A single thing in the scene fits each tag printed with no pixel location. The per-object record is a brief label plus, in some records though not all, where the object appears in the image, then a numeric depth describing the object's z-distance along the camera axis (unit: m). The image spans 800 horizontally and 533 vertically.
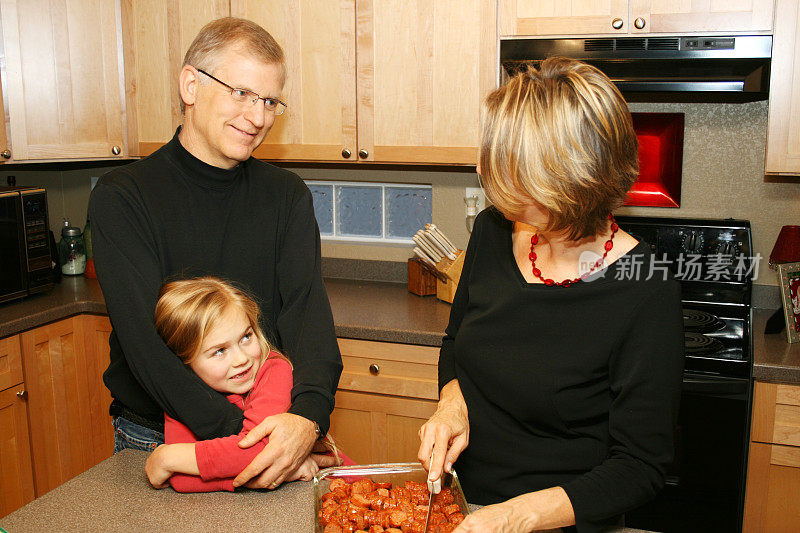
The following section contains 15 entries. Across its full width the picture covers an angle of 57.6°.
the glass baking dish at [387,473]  1.16
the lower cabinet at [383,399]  2.46
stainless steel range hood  2.20
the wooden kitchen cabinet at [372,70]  2.50
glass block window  3.08
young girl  1.35
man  1.33
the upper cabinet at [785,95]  2.15
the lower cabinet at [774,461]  2.09
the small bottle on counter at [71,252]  3.18
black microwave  2.62
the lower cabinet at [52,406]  2.51
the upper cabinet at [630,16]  2.19
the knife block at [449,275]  2.65
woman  1.13
